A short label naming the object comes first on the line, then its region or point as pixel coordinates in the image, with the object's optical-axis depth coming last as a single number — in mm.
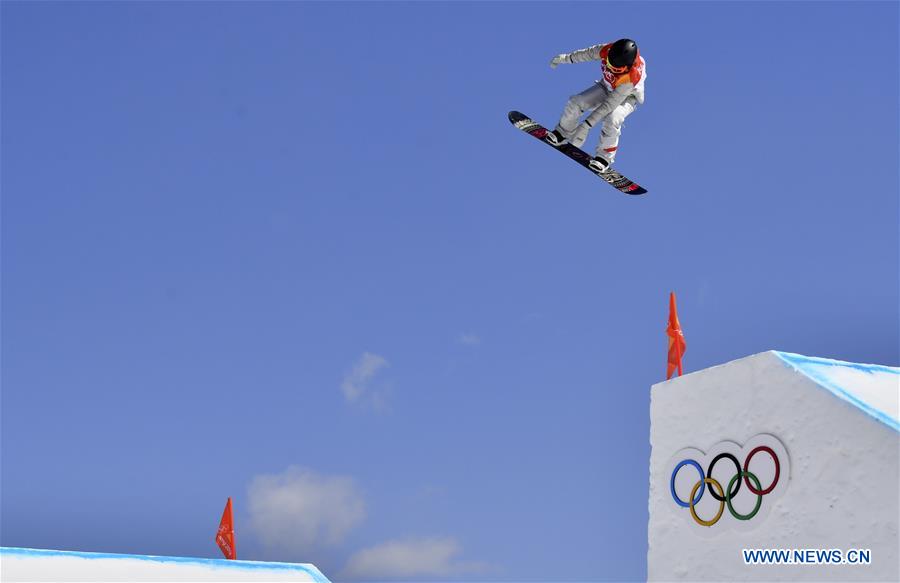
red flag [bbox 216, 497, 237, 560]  17891
